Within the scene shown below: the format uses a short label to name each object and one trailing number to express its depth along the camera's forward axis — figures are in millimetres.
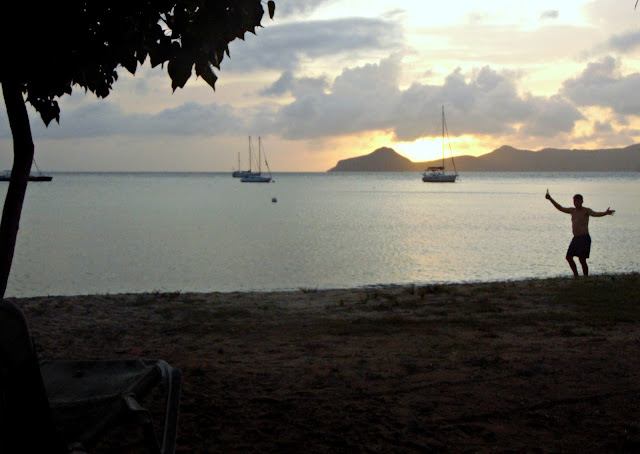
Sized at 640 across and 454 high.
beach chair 1825
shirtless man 11008
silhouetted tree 2936
